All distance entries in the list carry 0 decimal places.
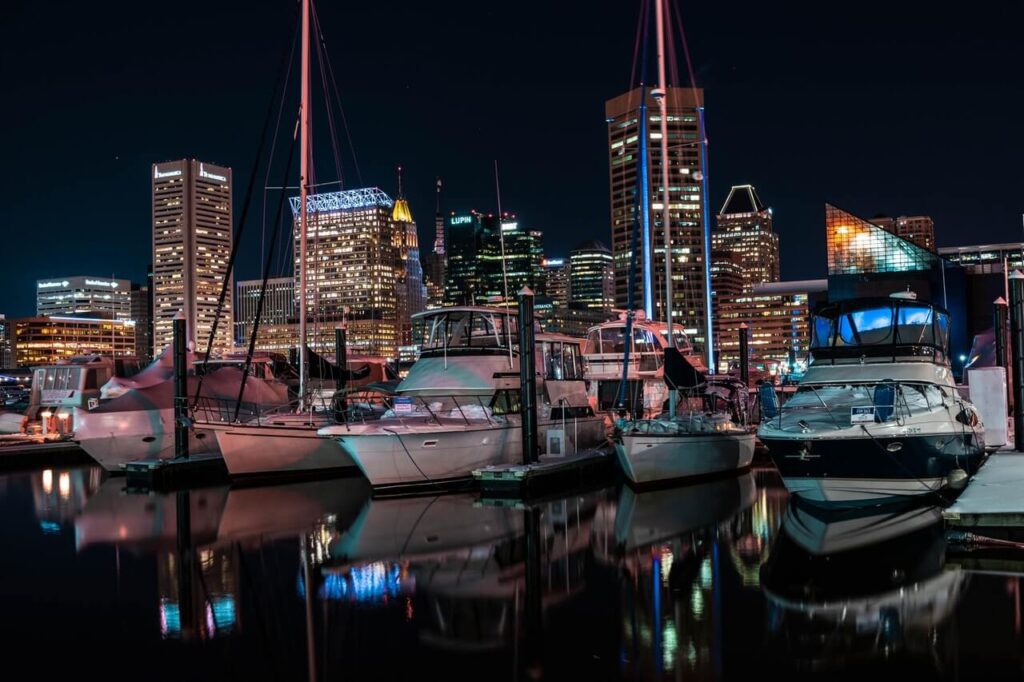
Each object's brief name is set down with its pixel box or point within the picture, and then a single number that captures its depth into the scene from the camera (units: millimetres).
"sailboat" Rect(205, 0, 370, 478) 23562
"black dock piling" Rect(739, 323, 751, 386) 33562
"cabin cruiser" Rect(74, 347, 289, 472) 25938
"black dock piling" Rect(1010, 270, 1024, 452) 18203
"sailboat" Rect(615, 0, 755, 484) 20625
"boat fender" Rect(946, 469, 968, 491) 15789
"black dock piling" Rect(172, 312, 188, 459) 25141
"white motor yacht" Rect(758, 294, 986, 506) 15594
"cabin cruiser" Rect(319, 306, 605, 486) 20375
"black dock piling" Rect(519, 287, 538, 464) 20719
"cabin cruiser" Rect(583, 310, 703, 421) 28812
